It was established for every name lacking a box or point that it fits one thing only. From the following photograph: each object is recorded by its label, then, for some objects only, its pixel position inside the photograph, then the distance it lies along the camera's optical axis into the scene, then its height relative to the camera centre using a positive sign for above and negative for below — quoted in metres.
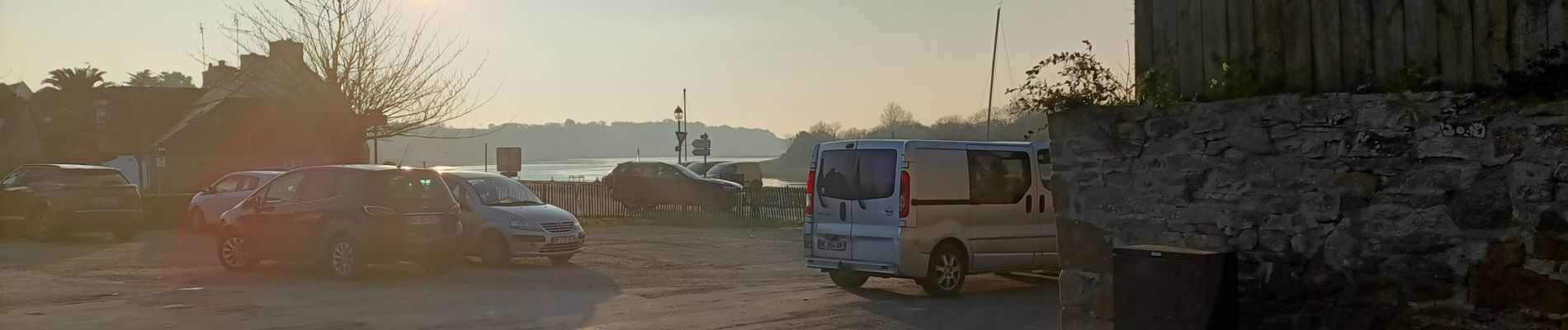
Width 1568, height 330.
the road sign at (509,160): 31.73 +0.62
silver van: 11.83 -0.35
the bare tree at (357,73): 28.09 +2.71
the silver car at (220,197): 21.66 -0.19
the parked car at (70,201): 20.33 -0.22
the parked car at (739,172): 41.38 +0.29
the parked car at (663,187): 30.06 -0.17
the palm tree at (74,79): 60.97 +5.76
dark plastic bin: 6.53 -0.64
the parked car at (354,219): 13.95 -0.41
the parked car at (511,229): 15.83 -0.62
